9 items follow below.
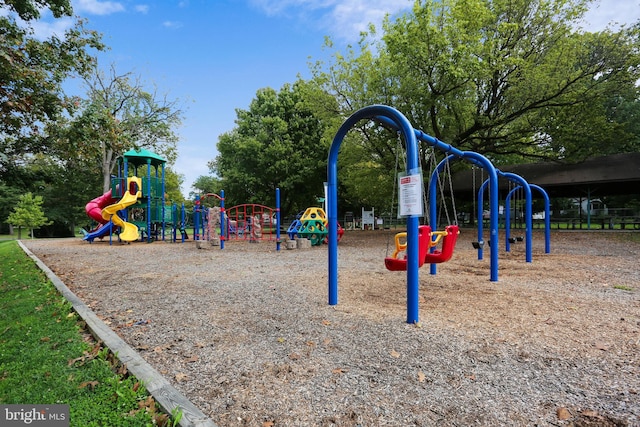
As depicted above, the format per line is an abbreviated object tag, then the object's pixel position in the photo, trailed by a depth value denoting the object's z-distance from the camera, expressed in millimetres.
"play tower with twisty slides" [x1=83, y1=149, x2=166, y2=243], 16781
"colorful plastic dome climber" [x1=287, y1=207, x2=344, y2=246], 15000
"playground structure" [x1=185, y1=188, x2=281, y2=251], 16344
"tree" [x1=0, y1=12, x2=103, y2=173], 5863
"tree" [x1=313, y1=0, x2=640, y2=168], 13070
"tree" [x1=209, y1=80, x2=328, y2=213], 26719
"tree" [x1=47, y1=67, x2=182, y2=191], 25406
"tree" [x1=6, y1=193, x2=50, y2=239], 25359
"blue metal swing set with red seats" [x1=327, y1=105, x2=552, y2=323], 4039
